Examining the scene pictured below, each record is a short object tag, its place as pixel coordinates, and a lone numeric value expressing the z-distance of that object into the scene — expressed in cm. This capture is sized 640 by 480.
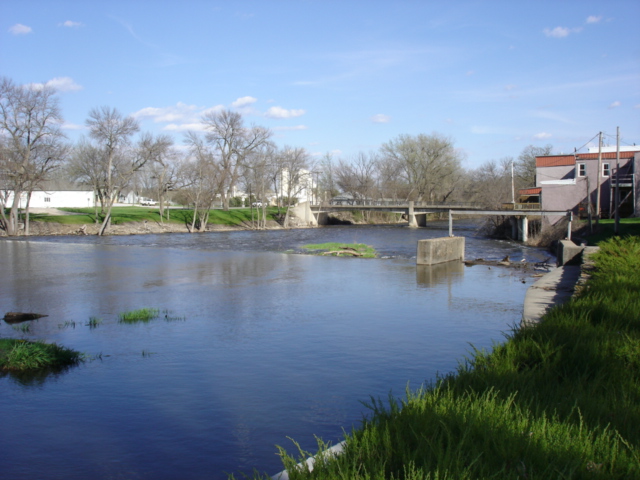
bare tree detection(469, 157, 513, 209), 7788
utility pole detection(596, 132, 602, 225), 4394
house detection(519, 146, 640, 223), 5622
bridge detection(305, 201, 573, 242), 8462
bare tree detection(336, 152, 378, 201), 11569
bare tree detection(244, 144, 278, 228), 8328
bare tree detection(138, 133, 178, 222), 6538
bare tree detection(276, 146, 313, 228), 9394
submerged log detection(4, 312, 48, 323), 1591
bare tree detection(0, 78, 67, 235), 5550
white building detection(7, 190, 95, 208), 9706
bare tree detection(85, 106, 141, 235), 6247
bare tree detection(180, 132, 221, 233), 7556
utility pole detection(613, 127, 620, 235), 3709
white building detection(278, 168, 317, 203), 9350
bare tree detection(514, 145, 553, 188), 10656
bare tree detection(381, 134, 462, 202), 10319
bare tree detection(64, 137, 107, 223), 6806
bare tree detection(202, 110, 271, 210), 8562
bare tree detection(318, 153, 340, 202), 12269
